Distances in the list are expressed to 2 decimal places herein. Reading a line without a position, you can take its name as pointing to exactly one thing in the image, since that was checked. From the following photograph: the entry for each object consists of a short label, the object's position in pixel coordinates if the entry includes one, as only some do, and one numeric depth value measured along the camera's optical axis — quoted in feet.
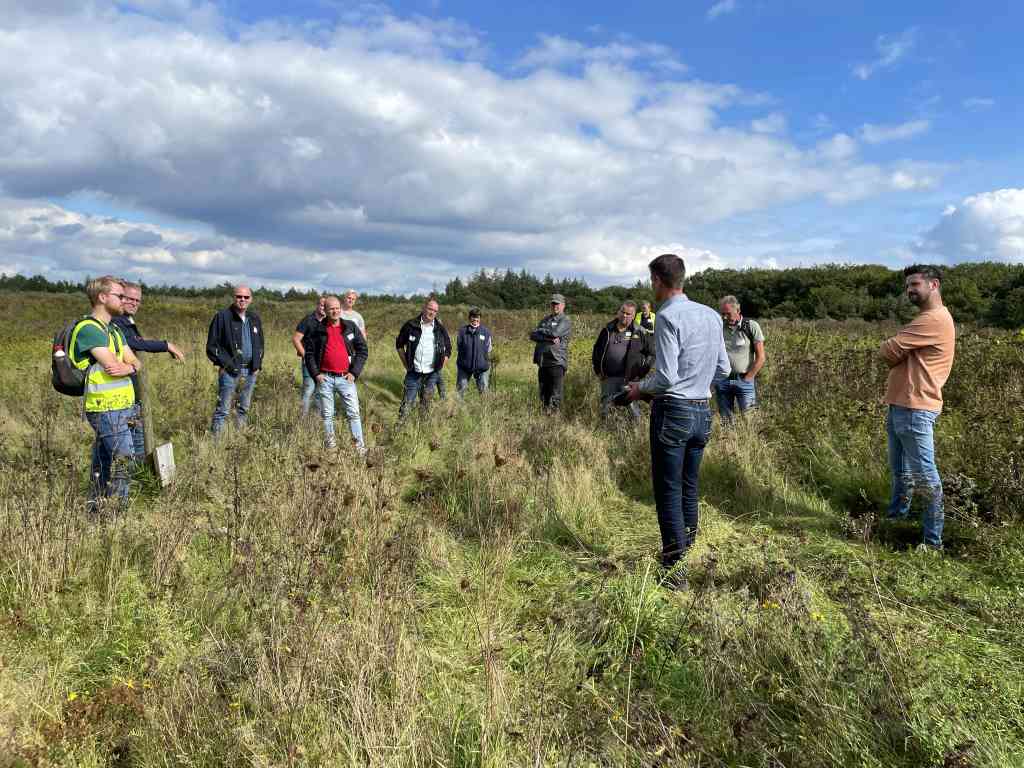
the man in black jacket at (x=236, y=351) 22.34
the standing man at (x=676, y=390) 11.66
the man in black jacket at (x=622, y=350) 23.26
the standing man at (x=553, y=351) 26.43
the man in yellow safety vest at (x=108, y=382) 13.71
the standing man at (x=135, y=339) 17.79
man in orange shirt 13.33
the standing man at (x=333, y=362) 21.54
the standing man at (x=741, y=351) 21.33
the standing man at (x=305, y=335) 22.65
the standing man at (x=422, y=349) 25.67
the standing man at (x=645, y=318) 25.57
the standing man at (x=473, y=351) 28.63
